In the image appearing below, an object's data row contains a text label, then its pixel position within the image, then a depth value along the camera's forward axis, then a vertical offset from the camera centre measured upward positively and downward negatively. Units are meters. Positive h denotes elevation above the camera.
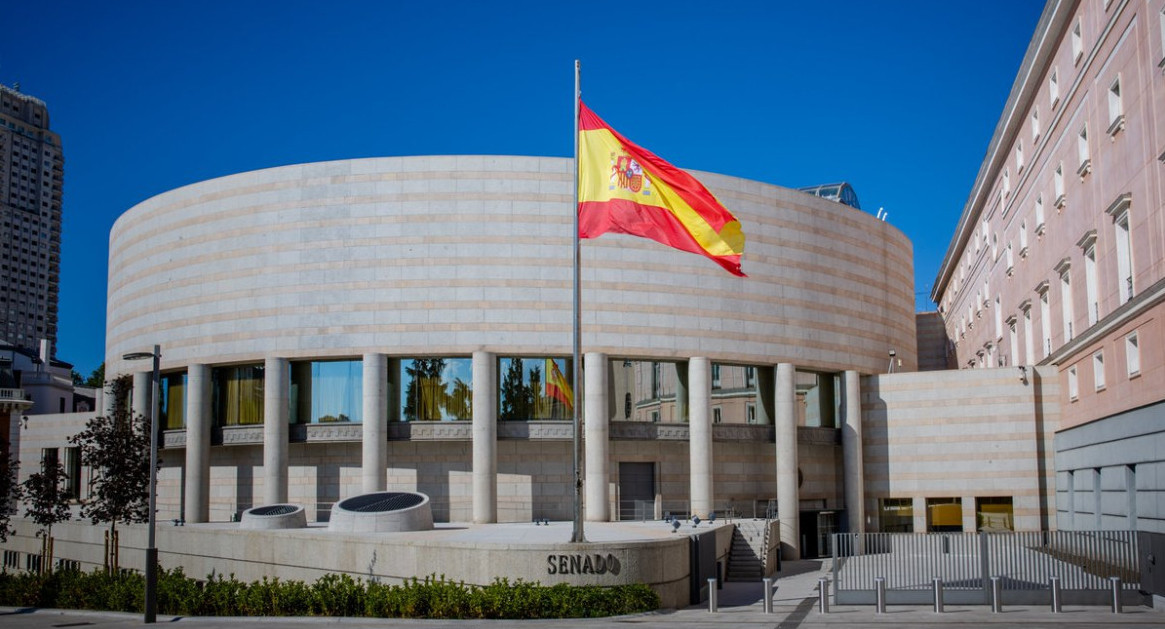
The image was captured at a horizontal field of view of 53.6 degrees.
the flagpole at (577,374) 29.50 +1.73
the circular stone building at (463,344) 49.50 +4.32
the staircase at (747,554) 43.28 -4.32
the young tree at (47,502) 46.44 -2.26
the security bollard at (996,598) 29.42 -4.07
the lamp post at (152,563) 29.72 -3.04
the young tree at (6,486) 48.84 -1.71
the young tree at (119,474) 42.31 -1.08
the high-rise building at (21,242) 191.12 +34.58
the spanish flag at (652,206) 27.98 +5.74
